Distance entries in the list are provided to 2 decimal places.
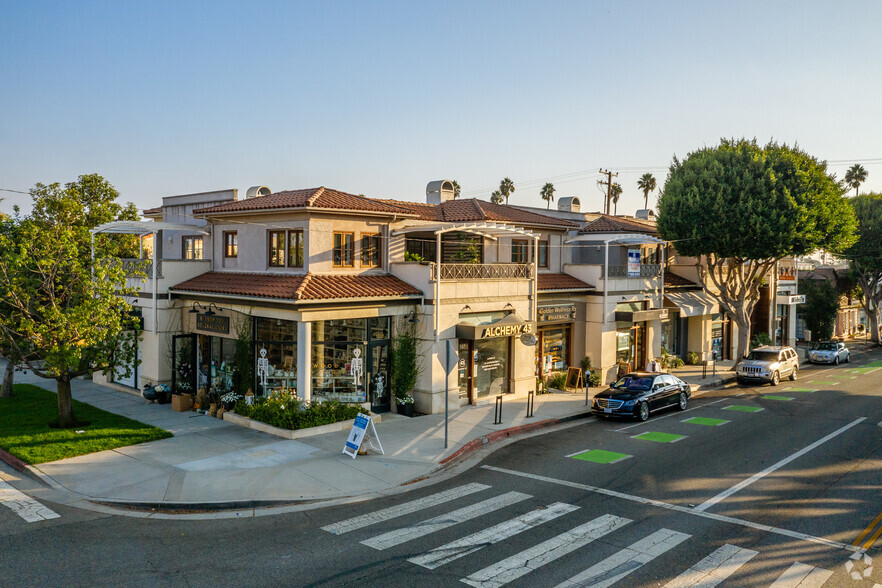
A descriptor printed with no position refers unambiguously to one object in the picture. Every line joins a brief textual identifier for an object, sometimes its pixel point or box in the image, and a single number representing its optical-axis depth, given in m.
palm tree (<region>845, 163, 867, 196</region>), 71.72
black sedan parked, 21.09
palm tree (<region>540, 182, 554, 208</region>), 83.19
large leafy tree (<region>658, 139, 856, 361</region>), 28.89
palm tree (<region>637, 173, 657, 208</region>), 77.04
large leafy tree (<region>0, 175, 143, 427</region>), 17.11
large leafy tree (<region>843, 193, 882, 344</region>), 44.56
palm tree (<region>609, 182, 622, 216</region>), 75.25
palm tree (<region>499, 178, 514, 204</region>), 80.19
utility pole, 52.34
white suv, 29.67
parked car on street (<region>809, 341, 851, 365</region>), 38.88
